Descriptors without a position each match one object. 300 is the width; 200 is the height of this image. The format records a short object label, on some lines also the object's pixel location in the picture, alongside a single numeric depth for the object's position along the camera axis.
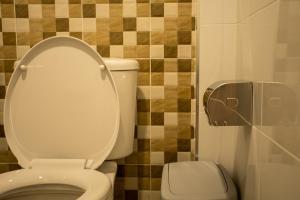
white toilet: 1.02
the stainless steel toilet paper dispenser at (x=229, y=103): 0.63
